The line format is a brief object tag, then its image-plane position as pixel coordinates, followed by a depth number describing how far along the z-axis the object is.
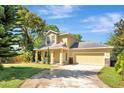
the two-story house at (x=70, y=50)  9.99
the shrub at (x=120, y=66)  5.23
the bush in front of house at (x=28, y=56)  10.74
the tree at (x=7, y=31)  6.86
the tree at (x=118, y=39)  10.80
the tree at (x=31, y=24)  9.76
